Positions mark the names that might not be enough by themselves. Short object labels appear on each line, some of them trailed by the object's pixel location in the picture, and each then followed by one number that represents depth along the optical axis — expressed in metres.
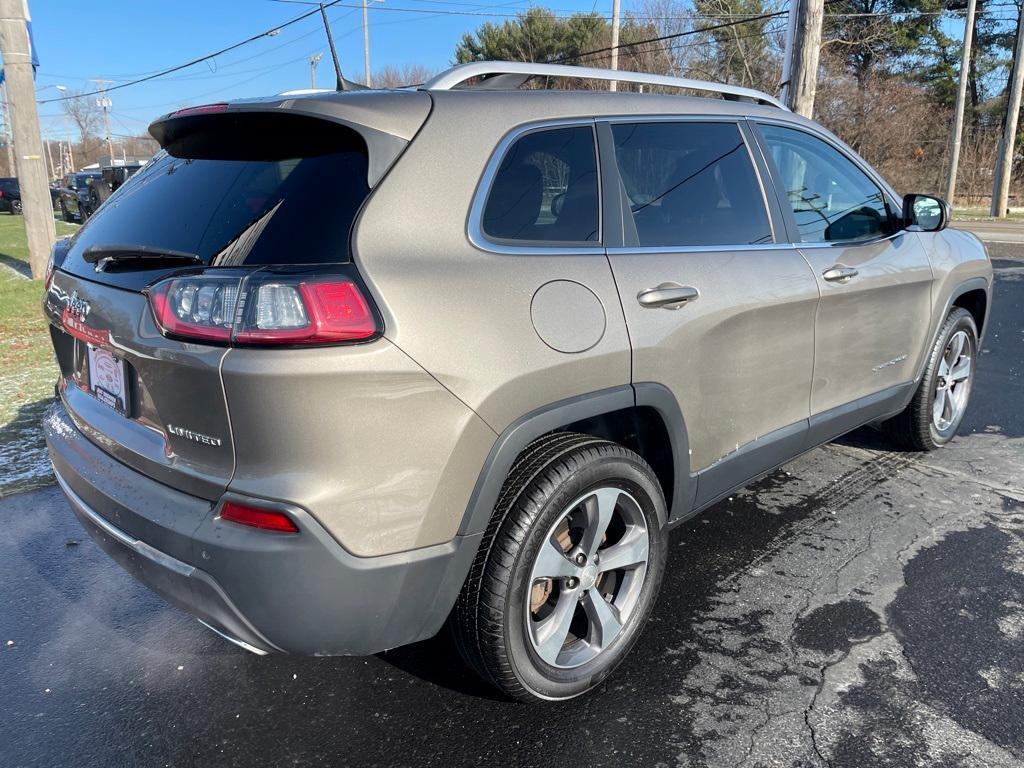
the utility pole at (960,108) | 24.64
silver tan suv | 1.84
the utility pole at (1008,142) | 23.77
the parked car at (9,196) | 31.59
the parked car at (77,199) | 24.48
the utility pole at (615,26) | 24.53
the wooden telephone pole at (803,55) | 8.89
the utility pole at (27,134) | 9.64
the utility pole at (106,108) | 73.12
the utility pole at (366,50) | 42.34
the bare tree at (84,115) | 77.62
